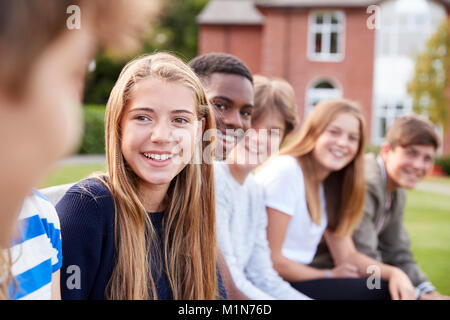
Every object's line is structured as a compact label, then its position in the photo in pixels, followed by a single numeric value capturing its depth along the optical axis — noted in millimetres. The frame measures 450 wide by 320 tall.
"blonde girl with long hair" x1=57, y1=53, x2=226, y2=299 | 1490
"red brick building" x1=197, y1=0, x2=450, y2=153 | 20547
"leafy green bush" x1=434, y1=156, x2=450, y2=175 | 18219
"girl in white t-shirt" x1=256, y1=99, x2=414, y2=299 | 2561
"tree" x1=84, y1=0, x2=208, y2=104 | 26125
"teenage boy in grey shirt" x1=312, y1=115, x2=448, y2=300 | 3033
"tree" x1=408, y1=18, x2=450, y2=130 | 18875
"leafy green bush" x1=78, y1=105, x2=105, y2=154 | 12703
